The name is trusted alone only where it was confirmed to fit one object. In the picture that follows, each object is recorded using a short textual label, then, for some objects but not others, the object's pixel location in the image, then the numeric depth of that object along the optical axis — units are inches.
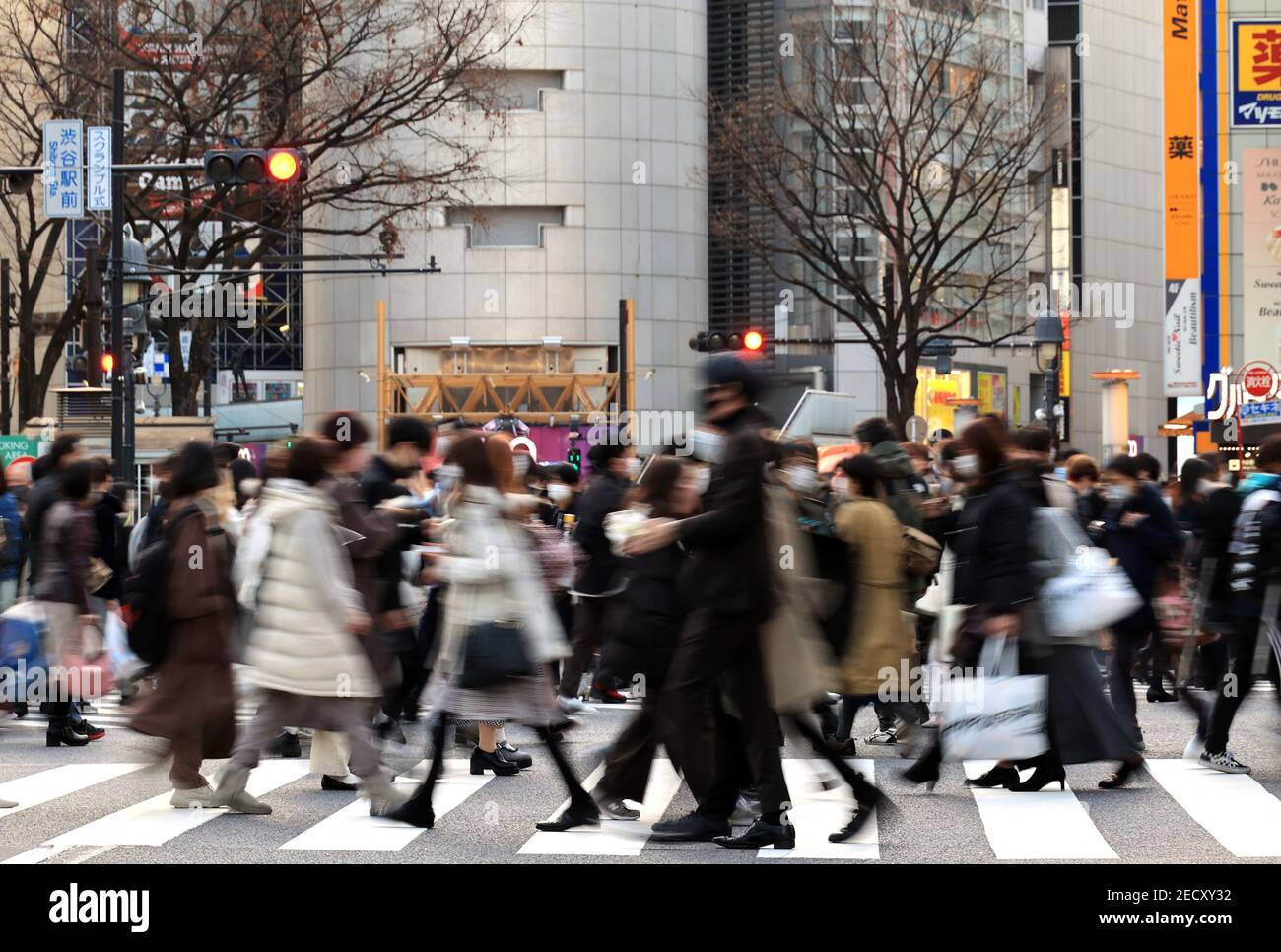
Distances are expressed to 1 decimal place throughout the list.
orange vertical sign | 2187.5
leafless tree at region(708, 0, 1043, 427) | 1235.9
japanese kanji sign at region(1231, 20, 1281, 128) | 1561.3
